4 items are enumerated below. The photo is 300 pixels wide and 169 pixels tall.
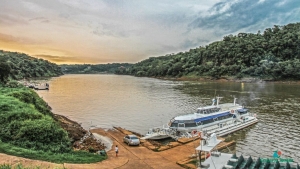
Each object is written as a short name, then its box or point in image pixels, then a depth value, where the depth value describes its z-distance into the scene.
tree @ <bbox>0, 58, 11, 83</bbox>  43.24
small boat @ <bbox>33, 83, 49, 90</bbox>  86.22
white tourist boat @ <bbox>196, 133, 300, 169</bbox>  15.56
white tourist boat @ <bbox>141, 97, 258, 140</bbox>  29.33
